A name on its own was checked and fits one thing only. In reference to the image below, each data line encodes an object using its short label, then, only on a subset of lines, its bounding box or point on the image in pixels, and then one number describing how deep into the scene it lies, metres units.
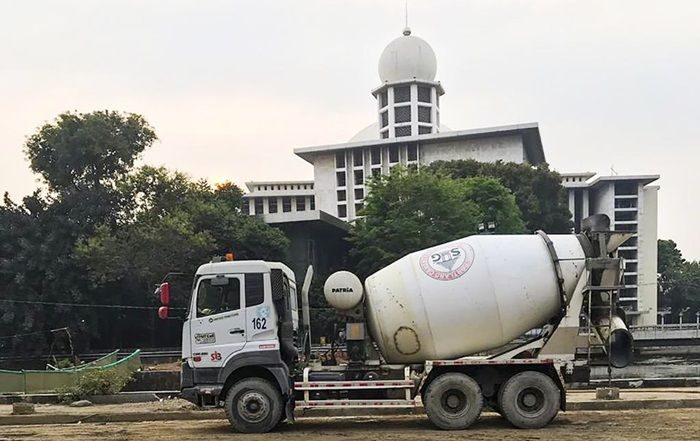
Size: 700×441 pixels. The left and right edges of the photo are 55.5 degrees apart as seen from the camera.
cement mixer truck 11.68
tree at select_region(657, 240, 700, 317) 88.06
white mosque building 81.75
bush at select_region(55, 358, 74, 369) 26.39
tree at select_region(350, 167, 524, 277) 37.28
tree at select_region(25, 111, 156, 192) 41.38
